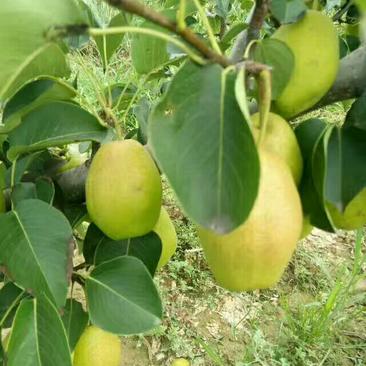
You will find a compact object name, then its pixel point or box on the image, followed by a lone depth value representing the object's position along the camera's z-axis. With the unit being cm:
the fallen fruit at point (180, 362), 133
